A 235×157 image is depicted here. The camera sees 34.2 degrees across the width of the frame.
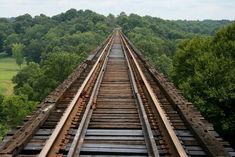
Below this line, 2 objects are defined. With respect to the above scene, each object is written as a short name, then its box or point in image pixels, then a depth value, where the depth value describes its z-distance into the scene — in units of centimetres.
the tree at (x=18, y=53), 10981
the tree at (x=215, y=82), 2262
